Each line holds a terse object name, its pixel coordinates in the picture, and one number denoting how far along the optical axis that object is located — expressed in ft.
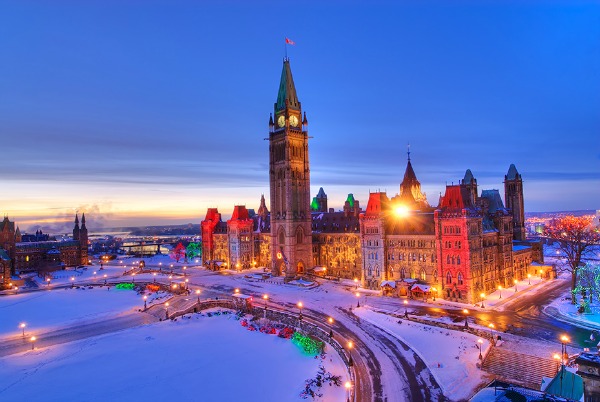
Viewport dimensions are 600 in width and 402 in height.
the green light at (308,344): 153.38
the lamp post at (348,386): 113.09
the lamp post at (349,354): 130.29
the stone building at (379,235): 207.82
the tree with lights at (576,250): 191.31
